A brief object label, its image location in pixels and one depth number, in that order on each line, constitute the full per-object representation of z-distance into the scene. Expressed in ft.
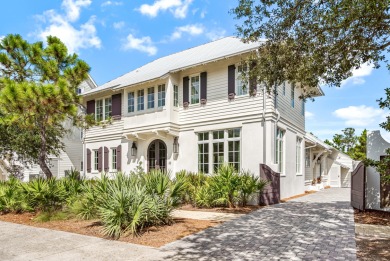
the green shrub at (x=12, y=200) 38.40
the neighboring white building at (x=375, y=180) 33.81
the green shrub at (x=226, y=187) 38.81
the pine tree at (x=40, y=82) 34.91
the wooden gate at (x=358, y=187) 35.24
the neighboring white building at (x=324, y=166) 67.10
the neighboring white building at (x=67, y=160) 86.48
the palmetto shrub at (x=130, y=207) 24.85
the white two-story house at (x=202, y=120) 44.57
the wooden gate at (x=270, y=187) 41.57
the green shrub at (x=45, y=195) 36.76
